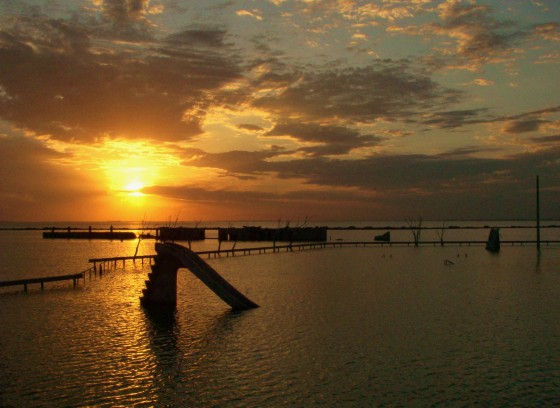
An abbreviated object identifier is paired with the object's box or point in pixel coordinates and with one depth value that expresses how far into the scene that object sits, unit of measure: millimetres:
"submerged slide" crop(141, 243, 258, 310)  23953
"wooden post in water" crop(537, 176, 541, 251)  67375
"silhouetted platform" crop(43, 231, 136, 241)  129625
